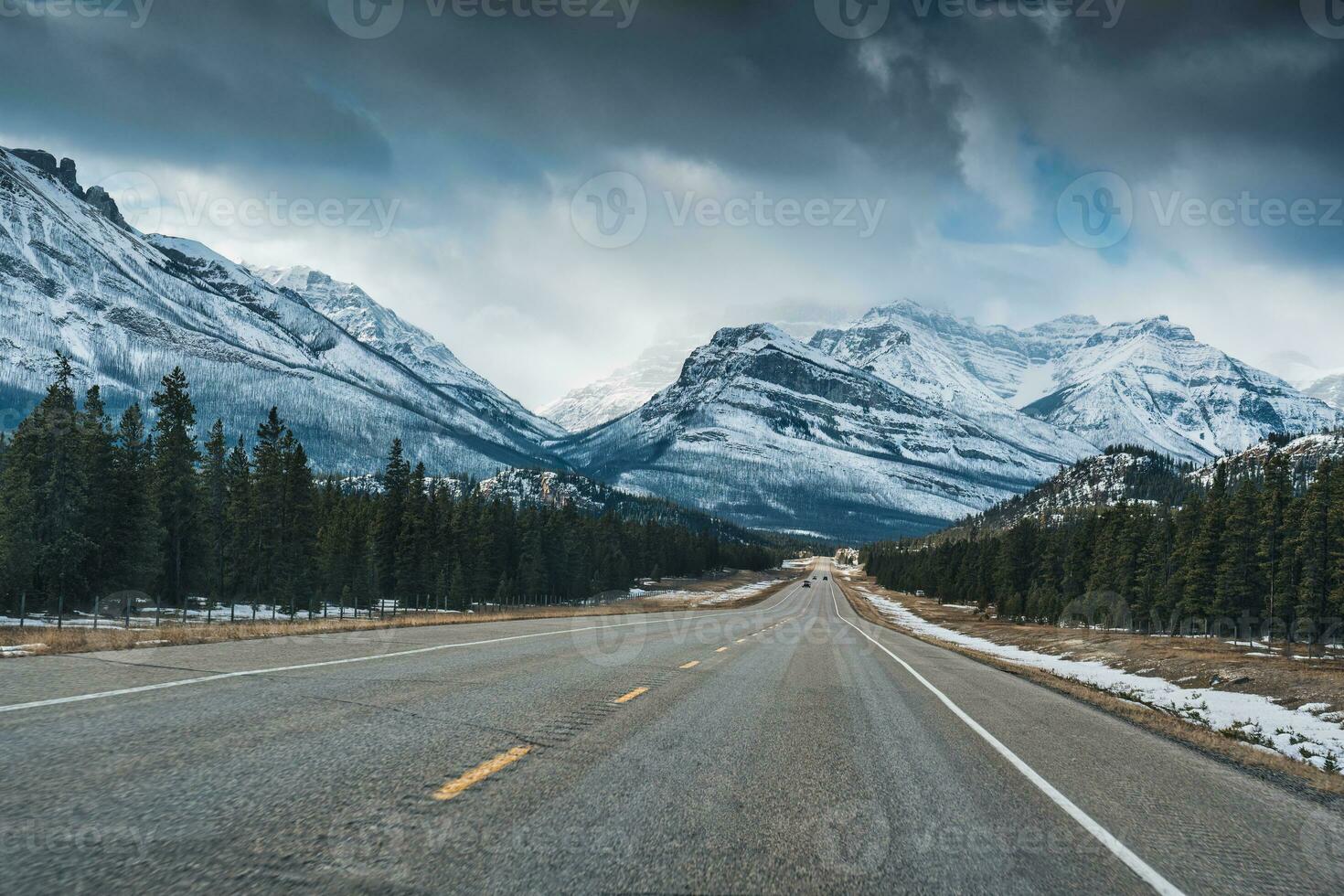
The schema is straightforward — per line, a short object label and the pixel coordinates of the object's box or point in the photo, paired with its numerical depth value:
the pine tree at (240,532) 63.97
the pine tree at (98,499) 46.84
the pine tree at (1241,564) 62.97
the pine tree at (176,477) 56.47
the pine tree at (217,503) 61.94
